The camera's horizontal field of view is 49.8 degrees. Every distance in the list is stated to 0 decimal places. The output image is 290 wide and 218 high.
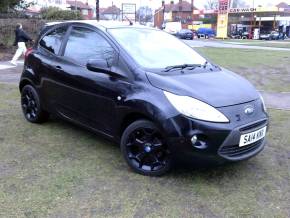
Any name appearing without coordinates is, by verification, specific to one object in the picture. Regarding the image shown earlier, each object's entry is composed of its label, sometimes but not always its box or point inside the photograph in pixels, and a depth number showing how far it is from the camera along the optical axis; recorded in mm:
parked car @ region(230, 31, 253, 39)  49176
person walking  11582
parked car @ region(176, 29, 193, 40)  38486
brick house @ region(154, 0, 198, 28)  68976
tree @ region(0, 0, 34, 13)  16816
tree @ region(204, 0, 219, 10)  83938
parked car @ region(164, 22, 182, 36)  47374
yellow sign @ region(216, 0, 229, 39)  44852
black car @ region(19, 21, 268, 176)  3105
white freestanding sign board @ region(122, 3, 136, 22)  32561
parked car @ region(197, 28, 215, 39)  46605
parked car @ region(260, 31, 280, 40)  45717
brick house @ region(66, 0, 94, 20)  74329
